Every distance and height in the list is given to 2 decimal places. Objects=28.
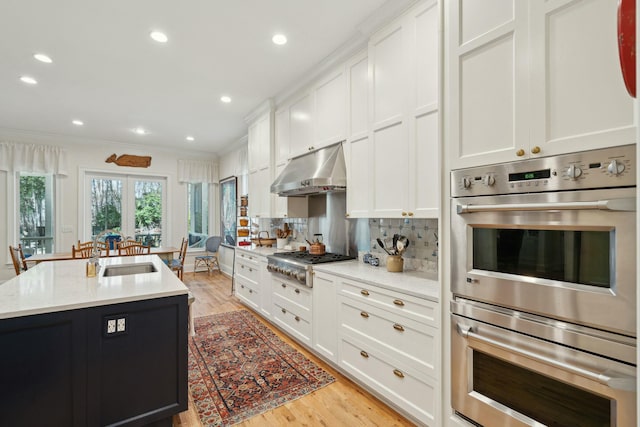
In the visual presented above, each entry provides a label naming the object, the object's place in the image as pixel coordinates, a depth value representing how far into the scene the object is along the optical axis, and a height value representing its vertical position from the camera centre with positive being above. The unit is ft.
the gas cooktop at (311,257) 9.72 -1.55
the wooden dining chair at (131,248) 15.33 -1.86
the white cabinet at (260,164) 13.87 +2.42
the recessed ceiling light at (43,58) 9.57 +5.06
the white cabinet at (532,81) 3.55 +1.82
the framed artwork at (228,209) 21.34 +0.31
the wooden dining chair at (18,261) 13.21 -2.17
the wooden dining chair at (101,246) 15.74 -1.87
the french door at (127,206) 20.26 +0.52
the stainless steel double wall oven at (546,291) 3.46 -1.05
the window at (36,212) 18.22 +0.07
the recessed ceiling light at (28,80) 11.14 +5.05
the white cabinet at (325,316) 8.37 -3.01
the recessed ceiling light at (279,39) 8.72 +5.17
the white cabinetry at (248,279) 13.01 -3.07
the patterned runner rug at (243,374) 6.97 -4.50
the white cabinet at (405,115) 6.82 +2.44
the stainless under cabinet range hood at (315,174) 9.34 +1.33
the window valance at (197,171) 22.93 +3.30
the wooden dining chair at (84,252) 14.01 -2.03
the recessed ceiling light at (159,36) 8.42 +5.08
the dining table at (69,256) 13.48 -2.07
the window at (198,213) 23.85 +0.00
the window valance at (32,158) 17.37 +3.31
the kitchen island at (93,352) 5.04 -2.58
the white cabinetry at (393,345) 5.82 -2.95
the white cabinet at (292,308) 9.57 -3.29
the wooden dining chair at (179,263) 16.81 -2.85
